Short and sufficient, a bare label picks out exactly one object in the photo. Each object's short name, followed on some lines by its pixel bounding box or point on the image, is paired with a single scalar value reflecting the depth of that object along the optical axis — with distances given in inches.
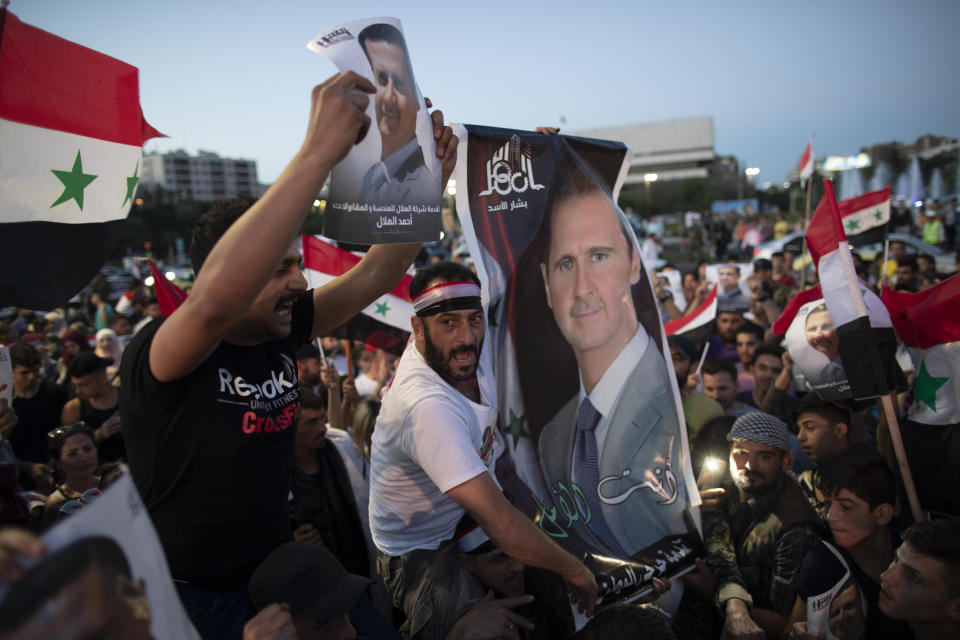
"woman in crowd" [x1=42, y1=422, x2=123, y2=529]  165.5
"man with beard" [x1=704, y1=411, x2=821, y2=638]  111.8
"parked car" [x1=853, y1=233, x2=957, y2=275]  610.6
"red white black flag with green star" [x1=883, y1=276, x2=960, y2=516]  121.5
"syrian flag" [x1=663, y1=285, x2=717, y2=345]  235.9
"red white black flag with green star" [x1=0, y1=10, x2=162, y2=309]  97.3
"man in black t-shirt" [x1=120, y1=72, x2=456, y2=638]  57.6
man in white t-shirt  85.2
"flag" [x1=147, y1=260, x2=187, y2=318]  153.9
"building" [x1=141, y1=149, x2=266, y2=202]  5984.3
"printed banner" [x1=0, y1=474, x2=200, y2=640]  34.9
